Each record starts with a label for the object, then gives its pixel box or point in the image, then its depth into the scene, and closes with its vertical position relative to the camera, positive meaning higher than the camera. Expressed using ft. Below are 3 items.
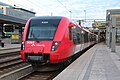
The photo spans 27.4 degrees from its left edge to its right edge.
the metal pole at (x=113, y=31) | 78.54 +2.33
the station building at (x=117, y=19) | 147.56 +11.58
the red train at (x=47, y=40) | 36.60 -0.28
